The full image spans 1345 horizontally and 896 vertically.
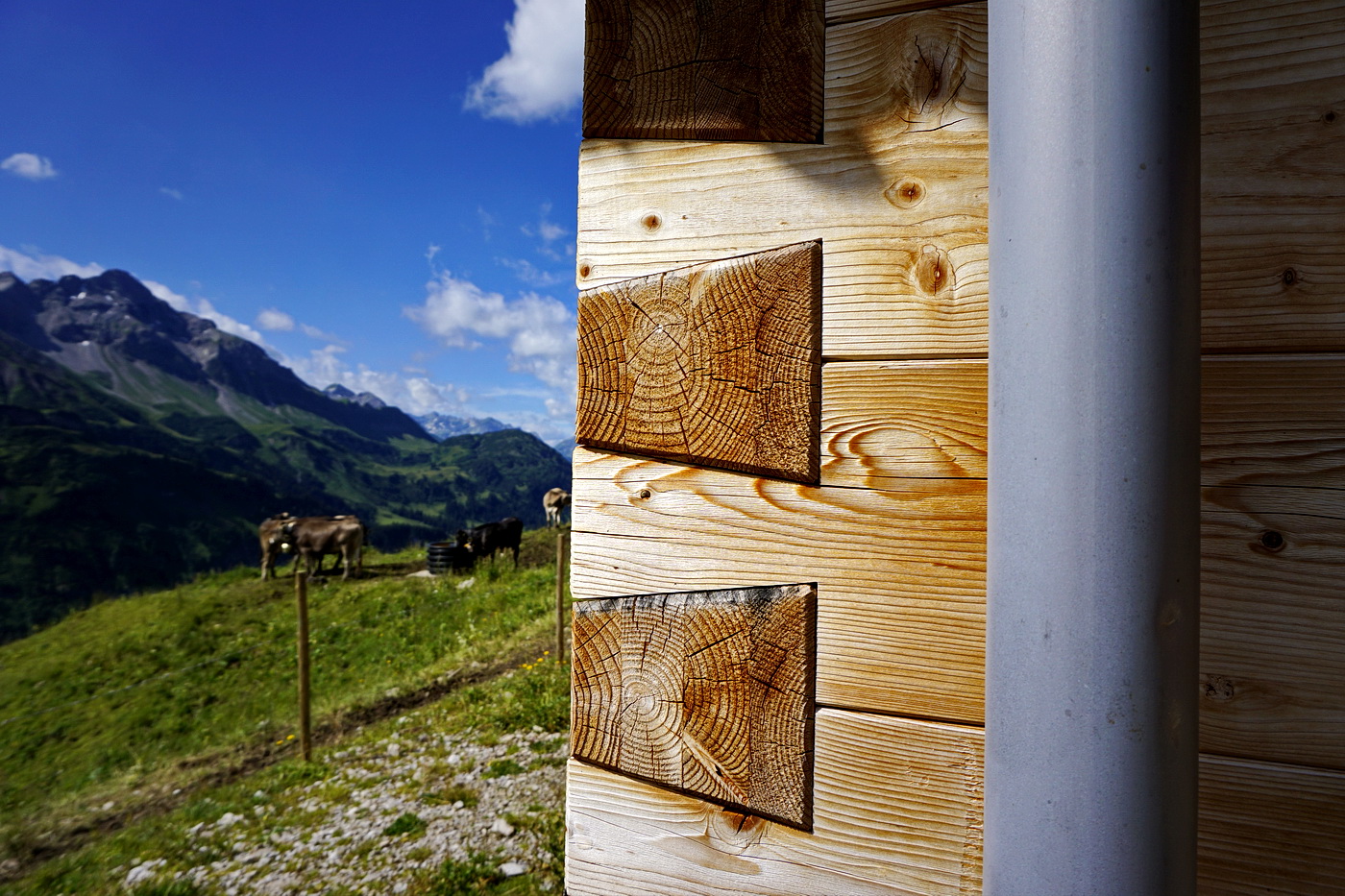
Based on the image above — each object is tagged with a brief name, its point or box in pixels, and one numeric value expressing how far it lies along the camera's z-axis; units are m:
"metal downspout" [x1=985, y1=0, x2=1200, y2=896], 0.66
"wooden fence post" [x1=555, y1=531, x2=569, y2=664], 7.91
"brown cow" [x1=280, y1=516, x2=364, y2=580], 18.03
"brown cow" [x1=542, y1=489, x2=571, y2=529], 23.33
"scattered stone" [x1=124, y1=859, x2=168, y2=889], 4.59
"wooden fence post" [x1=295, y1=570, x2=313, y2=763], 6.50
